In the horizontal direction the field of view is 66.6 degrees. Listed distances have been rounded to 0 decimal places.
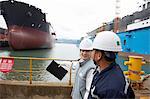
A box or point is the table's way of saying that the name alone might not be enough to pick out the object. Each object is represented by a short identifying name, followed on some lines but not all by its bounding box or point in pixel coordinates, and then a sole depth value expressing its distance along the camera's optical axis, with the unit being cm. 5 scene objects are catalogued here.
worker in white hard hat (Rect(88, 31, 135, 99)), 76
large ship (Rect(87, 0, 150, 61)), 1255
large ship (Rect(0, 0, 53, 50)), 1421
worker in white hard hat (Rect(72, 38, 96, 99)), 126
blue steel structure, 1251
